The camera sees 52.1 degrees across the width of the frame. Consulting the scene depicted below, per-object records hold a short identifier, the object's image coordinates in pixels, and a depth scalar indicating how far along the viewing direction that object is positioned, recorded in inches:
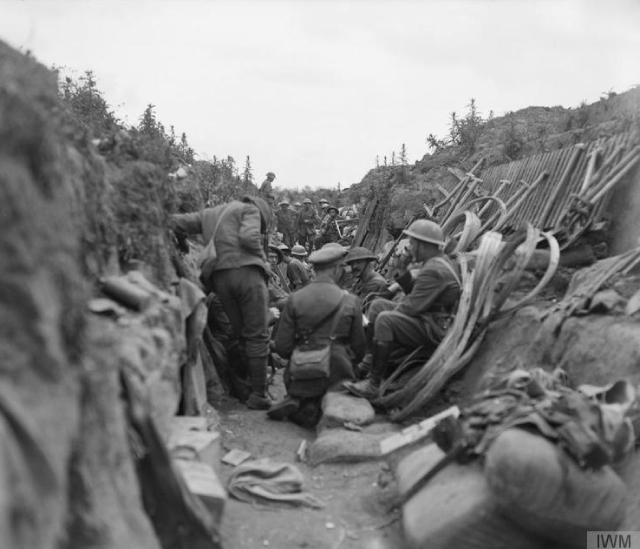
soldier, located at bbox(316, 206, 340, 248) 713.0
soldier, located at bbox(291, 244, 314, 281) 514.0
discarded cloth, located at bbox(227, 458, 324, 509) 173.0
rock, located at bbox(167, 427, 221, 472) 151.6
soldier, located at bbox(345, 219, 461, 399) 250.7
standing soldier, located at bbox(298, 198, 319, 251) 756.0
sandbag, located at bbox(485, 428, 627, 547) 124.8
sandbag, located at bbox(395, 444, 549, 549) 132.6
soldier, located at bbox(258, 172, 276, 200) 594.4
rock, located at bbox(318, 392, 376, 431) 227.5
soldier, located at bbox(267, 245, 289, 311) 378.8
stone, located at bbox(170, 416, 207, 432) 168.9
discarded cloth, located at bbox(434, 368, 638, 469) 129.7
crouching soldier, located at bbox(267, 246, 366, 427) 251.8
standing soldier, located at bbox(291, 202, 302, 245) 719.7
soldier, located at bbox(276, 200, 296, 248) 703.7
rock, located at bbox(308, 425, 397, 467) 203.6
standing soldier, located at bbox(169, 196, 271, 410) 257.3
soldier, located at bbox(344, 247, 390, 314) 338.7
